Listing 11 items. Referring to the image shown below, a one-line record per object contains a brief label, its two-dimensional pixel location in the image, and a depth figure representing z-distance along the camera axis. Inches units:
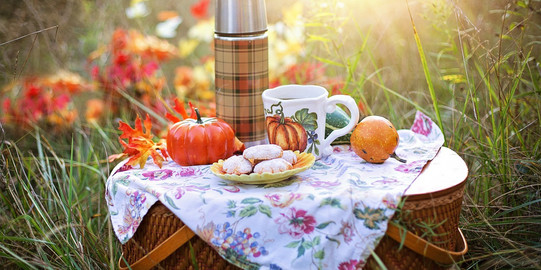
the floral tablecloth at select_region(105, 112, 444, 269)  50.2
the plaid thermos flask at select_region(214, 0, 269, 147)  64.2
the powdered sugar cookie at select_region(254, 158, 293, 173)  54.2
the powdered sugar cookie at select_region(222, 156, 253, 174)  54.7
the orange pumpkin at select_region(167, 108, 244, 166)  60.9
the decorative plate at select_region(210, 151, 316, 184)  53.7
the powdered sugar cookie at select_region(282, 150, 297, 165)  57.3
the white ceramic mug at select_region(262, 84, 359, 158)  61.4
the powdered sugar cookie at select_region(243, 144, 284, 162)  55.7
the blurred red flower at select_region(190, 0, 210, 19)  122.6
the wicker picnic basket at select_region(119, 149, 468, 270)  51.0
